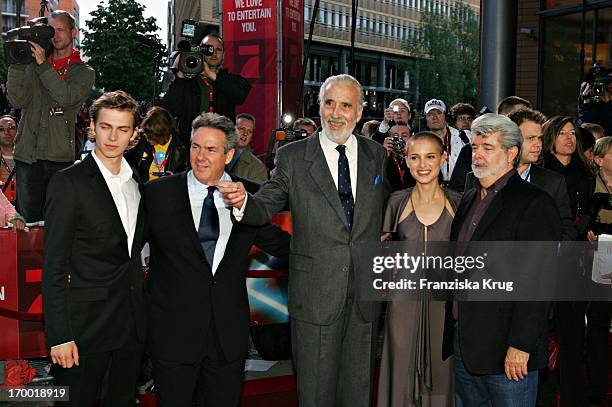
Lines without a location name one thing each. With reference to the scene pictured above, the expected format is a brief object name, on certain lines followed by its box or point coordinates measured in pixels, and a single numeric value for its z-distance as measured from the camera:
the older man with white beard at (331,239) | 3.93
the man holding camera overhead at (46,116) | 5.73
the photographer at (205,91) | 6.43
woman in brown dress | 4.14
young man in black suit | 3.37
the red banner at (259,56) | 11.98
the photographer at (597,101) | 8.91
